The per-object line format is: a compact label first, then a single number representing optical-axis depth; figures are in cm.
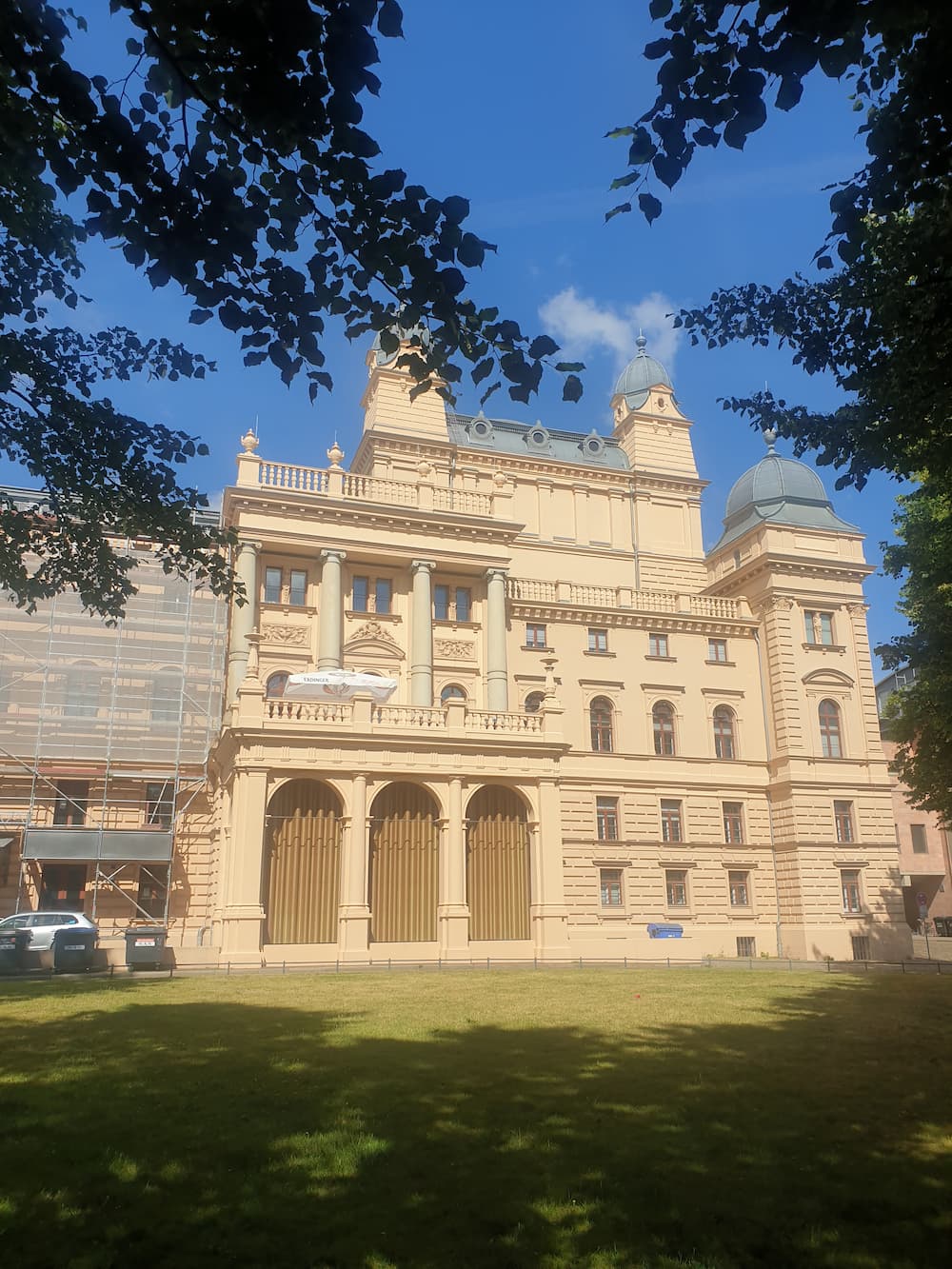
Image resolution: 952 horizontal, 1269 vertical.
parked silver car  2606
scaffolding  3494
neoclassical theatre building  3017
